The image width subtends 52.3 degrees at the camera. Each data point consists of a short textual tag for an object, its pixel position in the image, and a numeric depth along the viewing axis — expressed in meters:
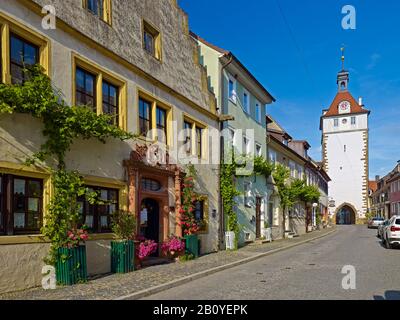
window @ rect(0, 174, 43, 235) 8.52
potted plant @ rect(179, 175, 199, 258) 14.94
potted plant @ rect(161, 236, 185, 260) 13.93
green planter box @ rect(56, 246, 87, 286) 9.30
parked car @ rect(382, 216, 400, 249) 19.55
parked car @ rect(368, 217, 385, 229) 49.16
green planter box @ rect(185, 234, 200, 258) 14.84
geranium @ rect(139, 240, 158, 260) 12.07
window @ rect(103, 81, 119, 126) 11.99
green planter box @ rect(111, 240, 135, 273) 11.27
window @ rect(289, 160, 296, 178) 34.80
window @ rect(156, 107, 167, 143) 14.70
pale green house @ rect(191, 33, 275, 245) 19.50
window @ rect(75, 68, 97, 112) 10.91
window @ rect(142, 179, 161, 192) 13.50
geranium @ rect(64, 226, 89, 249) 9.45
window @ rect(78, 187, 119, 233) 10.80
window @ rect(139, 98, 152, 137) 13.70
